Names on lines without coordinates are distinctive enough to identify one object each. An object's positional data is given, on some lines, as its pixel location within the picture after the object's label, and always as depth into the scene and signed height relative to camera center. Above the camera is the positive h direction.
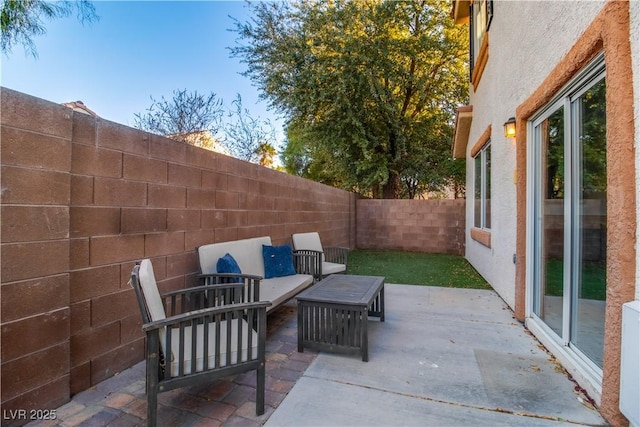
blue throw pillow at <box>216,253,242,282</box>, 3.22 -0.53
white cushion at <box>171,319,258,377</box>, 1.83 -0.83
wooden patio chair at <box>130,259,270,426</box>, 1.74 -0.81
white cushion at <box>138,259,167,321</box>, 1.84 -0.47
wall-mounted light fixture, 3.82 +1.08
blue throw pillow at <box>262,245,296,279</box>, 4.17 -0.63
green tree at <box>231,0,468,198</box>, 8.88 +4.11
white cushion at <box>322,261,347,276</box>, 4.78 -0.82
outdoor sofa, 3.14 -0.62
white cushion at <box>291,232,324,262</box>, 5.39 -0.46
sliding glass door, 2.21 +0.00
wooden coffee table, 2.72 -0.94
